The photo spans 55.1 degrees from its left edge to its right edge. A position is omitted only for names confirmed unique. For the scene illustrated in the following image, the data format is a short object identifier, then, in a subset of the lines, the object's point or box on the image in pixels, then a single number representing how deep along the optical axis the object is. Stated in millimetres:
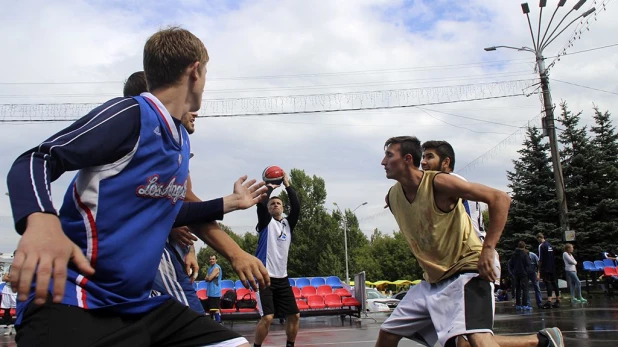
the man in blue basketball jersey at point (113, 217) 1736
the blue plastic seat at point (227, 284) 17469
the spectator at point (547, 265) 15820
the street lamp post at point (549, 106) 19516
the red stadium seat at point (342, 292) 15584
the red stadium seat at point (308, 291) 15843
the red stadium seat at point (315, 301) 14703
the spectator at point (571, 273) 16766
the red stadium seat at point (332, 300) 14621
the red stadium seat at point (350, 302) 14523
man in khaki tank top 4086
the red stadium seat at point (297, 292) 15531
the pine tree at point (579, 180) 29984
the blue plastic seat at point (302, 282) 19358
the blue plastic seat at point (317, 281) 19188
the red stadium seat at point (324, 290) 16250
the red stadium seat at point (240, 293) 15202
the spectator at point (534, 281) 15195
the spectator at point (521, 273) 15000
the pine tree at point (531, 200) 30078
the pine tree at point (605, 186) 29859
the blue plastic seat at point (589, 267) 20734
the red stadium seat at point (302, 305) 14446
